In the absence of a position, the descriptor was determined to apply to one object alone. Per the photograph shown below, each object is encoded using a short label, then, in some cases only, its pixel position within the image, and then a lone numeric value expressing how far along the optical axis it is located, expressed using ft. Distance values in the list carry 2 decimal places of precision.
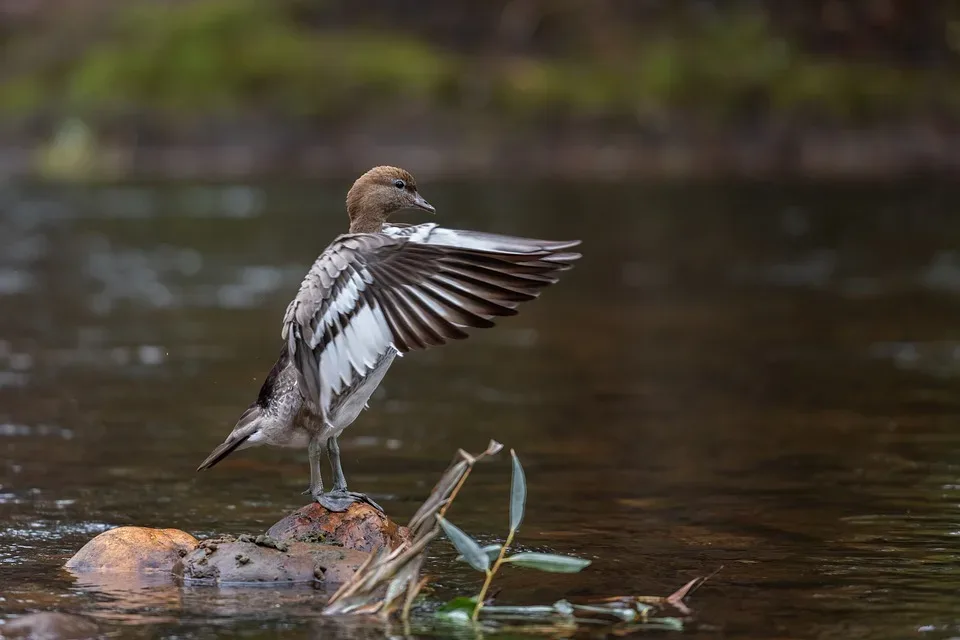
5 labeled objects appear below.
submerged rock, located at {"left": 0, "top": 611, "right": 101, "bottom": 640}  46.21
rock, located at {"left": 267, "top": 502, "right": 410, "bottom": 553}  55.31
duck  49.80
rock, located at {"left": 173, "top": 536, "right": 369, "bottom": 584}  53.42
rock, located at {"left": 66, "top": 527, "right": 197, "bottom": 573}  54.85
